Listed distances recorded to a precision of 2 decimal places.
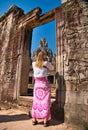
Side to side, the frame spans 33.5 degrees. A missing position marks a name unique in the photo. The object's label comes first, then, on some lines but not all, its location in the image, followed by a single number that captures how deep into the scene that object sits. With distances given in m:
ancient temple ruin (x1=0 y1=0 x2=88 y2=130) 3.46
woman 3.46
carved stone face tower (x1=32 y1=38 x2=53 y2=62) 42.28
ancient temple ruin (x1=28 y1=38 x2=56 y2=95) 23.11
